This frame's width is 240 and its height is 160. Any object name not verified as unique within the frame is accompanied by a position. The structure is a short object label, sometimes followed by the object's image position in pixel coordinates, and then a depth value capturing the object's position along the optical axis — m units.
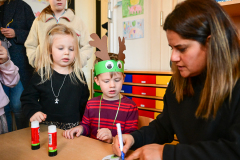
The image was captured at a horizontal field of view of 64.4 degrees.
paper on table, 0.71
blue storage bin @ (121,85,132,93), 2.32
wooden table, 0.73
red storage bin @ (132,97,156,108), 2.13
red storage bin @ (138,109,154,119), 2.14
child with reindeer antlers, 1.18
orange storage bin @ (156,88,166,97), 2.04
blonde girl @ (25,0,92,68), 1.84
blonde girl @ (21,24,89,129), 1.31
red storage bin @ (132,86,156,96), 2.12
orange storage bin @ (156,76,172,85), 1.98
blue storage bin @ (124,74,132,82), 2.30
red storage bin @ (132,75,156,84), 2.10
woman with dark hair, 0.57
